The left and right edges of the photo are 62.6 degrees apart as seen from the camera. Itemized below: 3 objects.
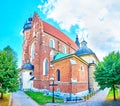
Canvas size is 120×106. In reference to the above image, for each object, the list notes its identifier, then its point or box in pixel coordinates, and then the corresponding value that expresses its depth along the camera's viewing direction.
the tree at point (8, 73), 12.10
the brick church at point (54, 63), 17.59
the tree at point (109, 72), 12.18
